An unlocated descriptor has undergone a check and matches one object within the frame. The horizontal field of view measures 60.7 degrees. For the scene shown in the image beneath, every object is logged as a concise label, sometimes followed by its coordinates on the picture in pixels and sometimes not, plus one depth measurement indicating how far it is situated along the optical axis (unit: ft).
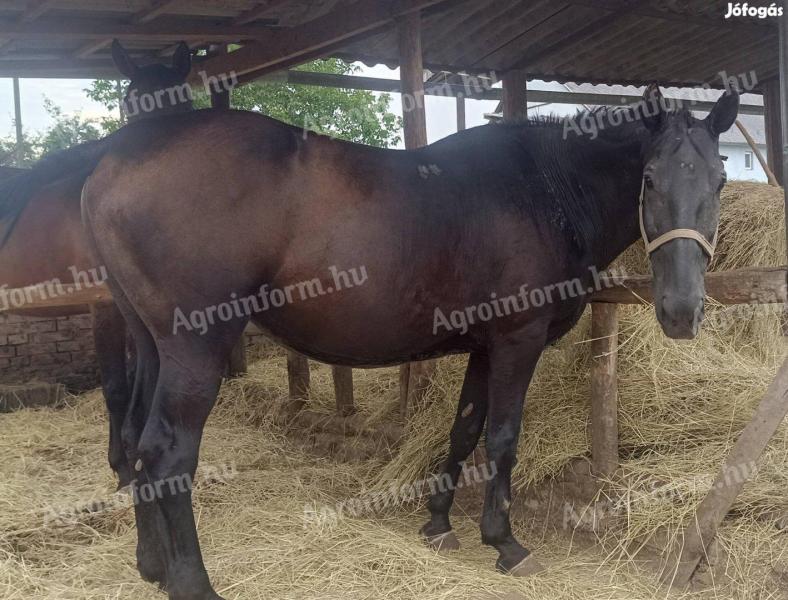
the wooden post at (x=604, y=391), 12.19
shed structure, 15.66
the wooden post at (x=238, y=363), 23.53
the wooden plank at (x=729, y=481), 9.94
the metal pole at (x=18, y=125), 38.78
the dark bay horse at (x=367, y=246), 9.11
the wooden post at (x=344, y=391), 17.73
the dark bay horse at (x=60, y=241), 13.09
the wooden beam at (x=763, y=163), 18.94
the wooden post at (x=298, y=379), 19.42
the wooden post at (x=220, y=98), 22.74
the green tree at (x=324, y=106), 47.44
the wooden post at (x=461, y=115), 34.35
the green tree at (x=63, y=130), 50.72
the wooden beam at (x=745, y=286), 9.82
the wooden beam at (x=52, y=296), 12.93
